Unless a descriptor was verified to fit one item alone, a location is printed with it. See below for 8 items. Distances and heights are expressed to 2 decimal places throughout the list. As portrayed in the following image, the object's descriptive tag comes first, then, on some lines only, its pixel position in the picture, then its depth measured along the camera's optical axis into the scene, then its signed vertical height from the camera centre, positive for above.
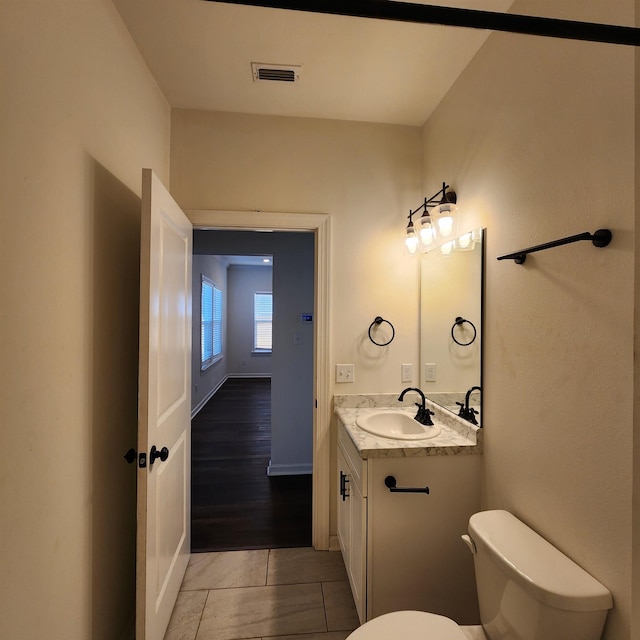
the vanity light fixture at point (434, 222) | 1.75 +0.54
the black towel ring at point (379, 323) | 2.18 -0.03
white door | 1.31 -0.38
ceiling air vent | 1.70 +1.24
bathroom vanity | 1.51 -0.88
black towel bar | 0.96 +0.25
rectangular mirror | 1.63 +0.01
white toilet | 0.92 -0.75
